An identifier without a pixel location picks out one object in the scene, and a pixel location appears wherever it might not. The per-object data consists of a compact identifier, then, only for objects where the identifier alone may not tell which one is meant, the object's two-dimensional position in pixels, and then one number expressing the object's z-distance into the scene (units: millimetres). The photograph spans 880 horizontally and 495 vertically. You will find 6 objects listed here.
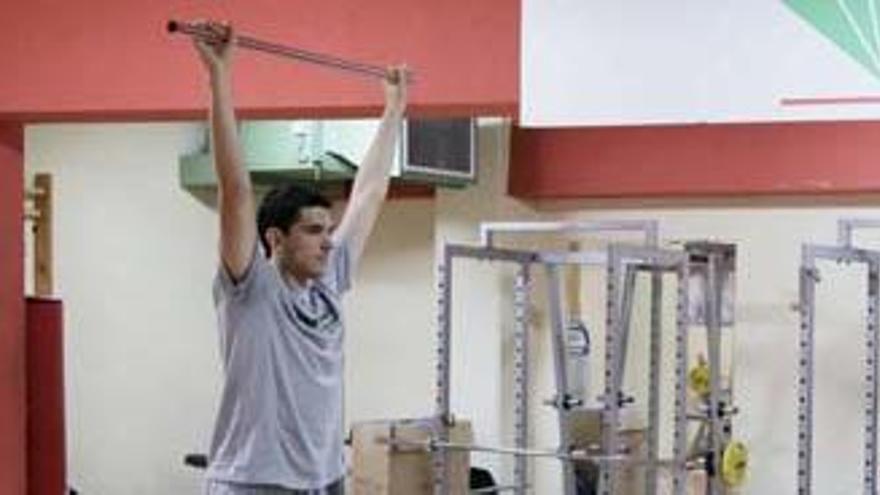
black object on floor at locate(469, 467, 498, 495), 9434
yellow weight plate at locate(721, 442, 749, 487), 8493
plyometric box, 7830
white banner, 4929
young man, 3751
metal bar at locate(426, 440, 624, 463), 6886
